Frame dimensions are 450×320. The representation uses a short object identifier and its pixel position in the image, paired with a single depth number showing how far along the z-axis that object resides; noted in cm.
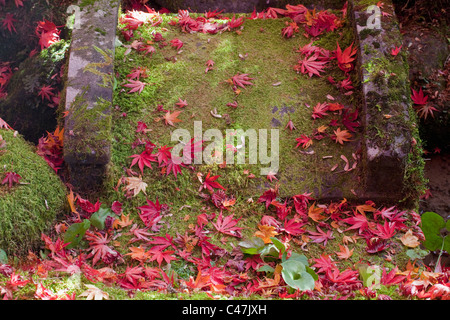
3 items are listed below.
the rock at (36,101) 453
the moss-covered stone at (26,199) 311
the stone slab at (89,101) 347
